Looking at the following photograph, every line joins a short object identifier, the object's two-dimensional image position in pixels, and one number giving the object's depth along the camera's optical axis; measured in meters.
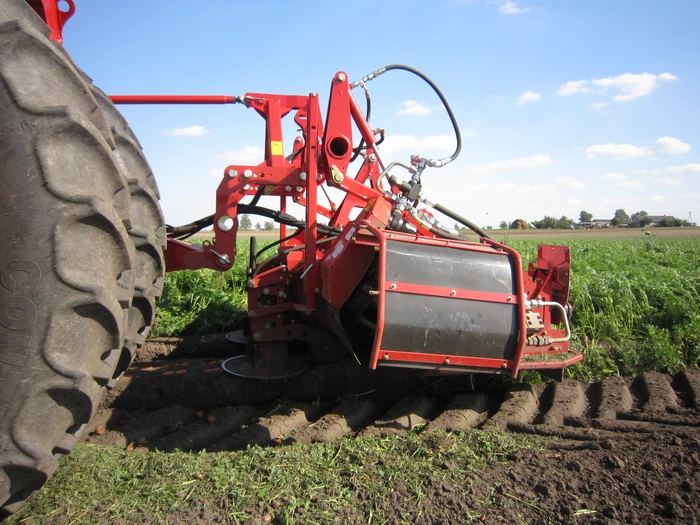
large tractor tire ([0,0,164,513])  1.60
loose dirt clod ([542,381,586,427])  3.83
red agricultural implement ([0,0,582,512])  1.61
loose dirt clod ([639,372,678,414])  4.03
